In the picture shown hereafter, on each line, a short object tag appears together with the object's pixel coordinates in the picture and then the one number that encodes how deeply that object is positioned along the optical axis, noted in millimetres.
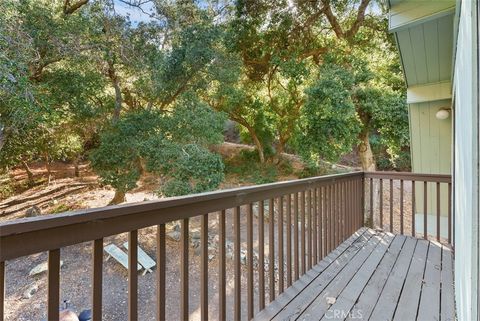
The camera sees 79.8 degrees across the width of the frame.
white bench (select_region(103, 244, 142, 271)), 5546
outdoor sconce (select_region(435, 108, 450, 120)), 4086
